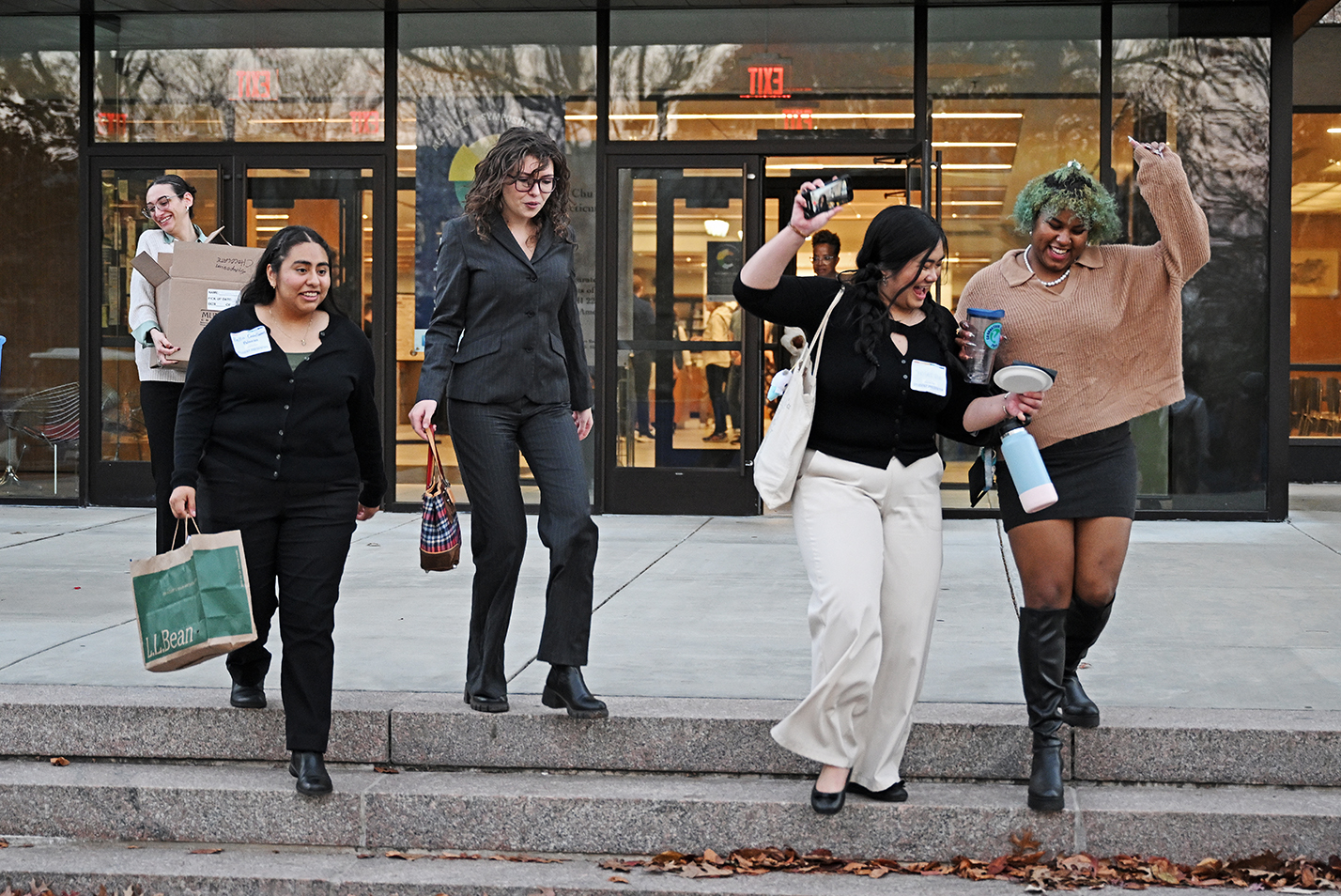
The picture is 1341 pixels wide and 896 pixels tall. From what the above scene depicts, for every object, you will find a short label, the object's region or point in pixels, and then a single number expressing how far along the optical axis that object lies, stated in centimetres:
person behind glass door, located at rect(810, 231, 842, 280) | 900
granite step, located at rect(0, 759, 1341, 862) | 421
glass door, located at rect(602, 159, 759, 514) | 1022
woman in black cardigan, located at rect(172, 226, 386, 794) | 436
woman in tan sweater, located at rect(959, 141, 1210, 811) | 421
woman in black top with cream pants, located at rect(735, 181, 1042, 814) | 399
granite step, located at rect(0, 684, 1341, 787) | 445
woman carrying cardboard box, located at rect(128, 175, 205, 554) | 553
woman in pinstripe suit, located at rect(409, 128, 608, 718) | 454
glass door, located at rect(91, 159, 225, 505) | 1072
